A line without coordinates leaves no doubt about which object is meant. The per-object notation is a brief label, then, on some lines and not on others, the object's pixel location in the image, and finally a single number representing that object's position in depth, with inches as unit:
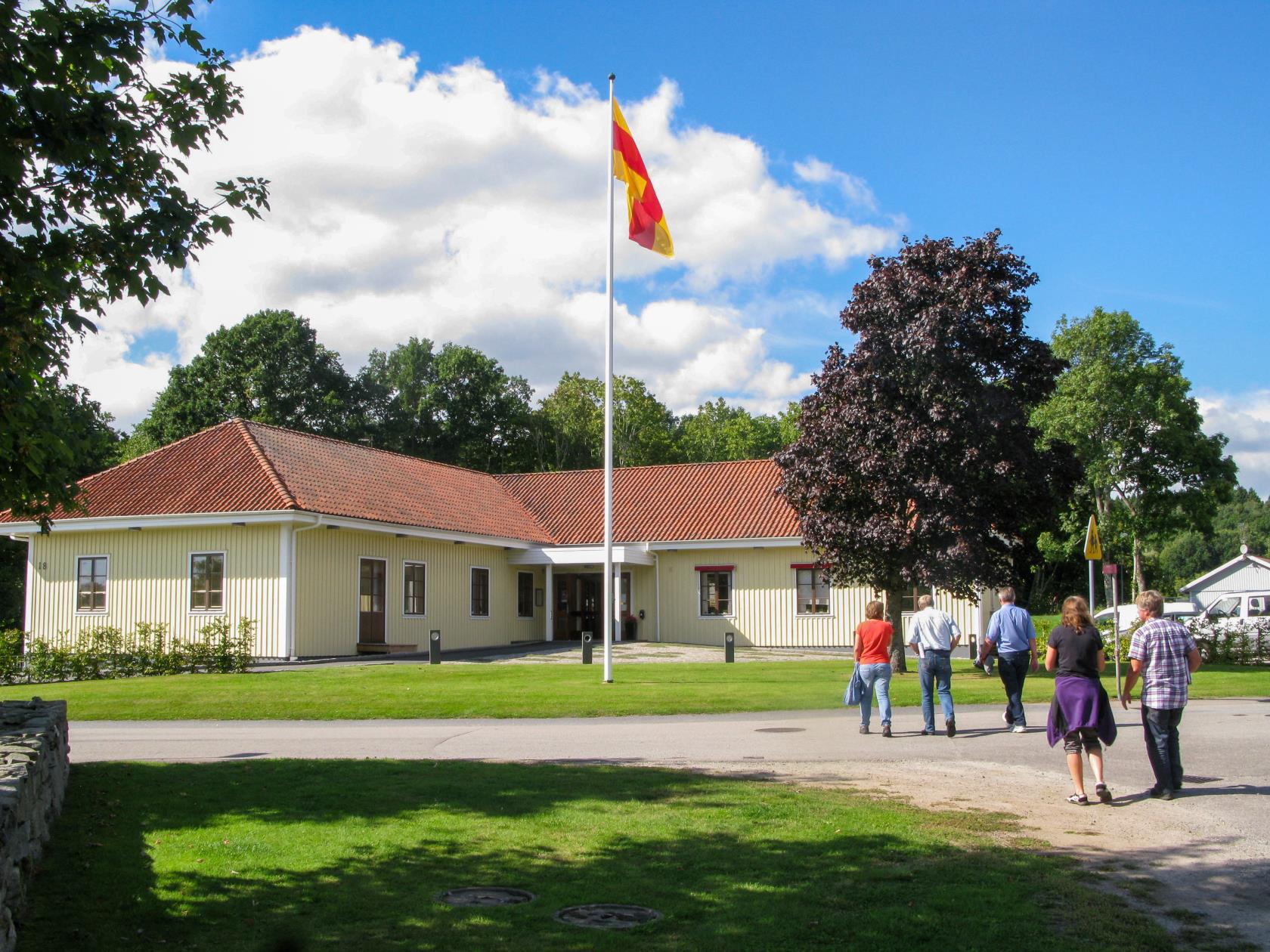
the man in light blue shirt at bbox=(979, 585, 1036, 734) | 541.6
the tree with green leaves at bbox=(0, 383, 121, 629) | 322.7
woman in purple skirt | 361.7
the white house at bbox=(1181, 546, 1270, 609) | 2987.2
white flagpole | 795.4
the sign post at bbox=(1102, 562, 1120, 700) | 683.4
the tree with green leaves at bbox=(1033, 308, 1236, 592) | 1968.5
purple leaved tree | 833.5
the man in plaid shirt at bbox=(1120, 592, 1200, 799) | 366.0
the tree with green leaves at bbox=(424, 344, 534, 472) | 2432.3
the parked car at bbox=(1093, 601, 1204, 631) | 1549.5
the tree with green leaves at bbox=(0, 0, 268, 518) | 239.1
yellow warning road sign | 695.7
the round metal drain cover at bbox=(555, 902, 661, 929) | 224.2
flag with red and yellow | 797.9
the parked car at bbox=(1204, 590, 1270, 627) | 2200.7
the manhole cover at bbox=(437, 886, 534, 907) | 240.5
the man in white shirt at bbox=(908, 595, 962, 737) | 530.9
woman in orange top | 528.7
